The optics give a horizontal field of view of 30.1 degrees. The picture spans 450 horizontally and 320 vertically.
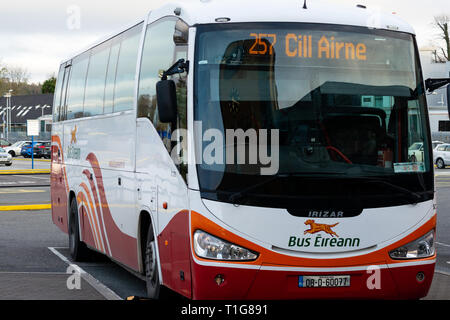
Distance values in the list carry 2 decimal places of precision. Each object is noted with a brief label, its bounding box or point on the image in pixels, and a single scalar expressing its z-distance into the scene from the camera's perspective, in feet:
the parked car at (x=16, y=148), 240.53
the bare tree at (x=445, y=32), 260.42
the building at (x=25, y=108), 403.52
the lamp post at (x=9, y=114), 382.12
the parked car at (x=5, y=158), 169.27
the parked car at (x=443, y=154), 161.47
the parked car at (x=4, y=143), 243.19
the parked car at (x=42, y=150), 227.61
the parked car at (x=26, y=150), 235.15
